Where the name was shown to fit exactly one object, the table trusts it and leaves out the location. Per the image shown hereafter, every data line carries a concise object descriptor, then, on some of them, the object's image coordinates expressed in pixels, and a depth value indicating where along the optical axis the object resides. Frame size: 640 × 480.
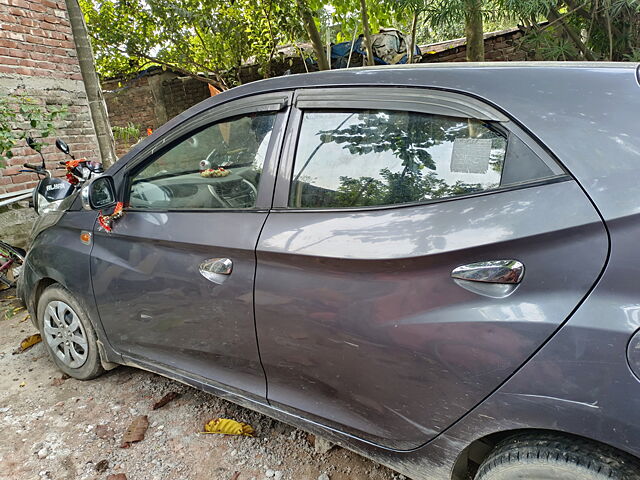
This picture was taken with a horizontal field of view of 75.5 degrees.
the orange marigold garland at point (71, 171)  3.74
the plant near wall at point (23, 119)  3.83
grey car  1.06
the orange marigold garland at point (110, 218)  2.09
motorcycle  3.76
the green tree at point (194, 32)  6.76
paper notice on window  1.27
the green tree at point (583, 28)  4.11
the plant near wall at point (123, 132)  6.73
